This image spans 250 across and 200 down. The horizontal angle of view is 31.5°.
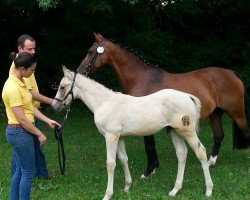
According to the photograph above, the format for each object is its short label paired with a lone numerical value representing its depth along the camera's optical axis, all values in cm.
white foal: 533
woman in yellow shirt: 443
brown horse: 687
